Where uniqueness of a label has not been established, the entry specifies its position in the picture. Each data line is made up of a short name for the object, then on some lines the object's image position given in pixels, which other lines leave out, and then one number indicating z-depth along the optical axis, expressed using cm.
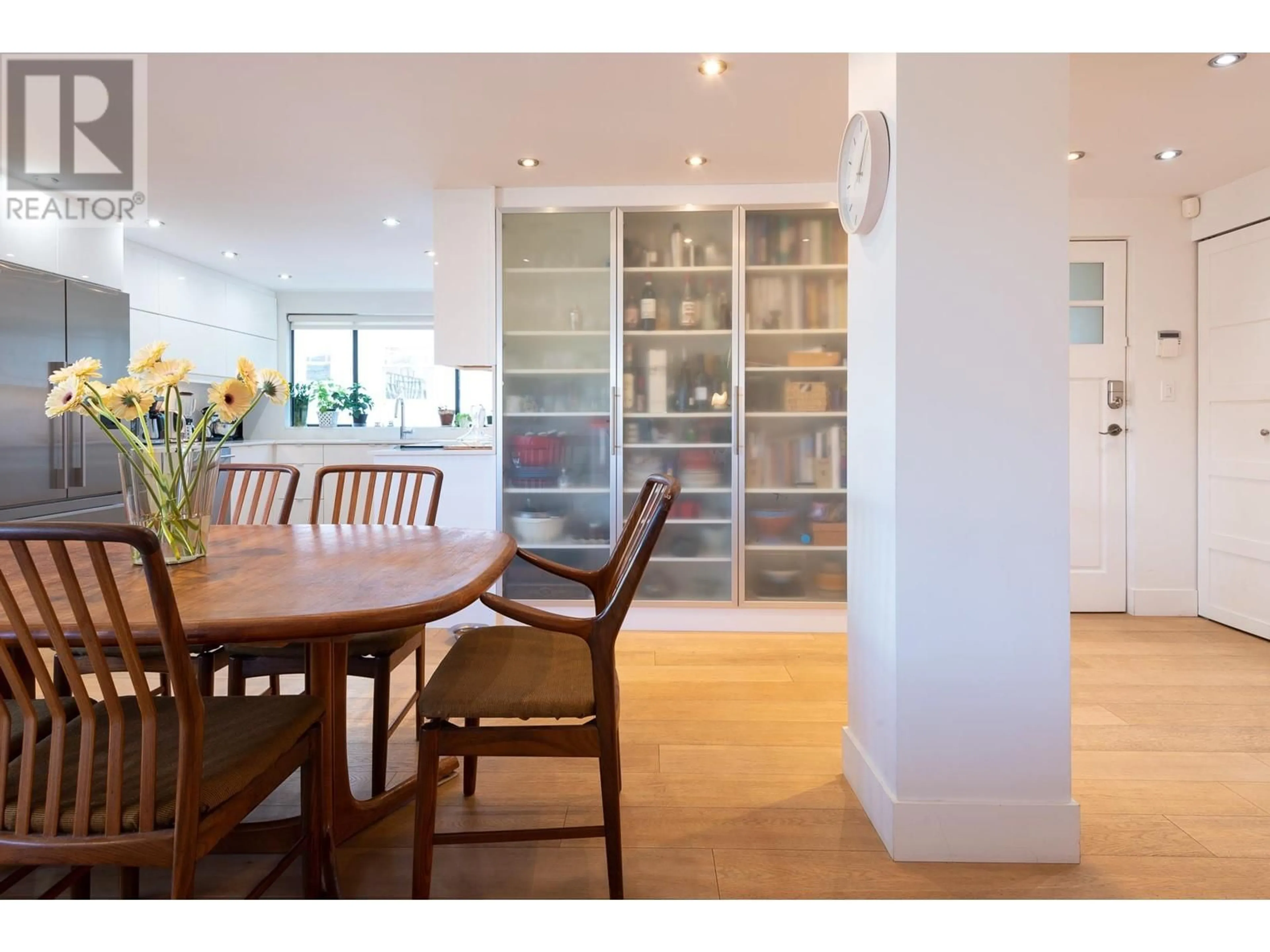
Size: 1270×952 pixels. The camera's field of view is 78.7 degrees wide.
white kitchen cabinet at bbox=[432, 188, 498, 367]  379
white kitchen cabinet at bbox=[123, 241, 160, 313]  468
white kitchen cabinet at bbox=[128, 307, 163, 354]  479
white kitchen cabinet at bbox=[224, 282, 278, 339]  585
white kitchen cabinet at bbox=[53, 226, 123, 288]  349
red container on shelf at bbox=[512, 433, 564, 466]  392
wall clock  177
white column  170
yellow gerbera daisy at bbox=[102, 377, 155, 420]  150
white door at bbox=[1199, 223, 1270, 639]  356
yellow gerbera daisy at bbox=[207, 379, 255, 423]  159
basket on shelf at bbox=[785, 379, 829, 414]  384
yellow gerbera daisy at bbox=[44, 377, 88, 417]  148
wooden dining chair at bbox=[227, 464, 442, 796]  189
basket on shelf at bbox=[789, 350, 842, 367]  383
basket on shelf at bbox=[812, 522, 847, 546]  383
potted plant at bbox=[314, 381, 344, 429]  659
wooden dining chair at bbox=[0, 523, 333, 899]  99
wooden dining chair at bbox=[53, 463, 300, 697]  179
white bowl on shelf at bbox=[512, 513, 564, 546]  393
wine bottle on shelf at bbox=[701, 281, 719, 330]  388
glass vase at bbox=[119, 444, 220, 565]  157
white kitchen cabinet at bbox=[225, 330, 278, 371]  583
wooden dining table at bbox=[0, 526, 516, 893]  112
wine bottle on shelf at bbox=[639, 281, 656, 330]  386
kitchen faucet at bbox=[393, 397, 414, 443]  654
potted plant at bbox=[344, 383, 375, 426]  661
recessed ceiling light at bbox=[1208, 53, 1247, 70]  244
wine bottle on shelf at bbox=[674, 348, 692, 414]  392
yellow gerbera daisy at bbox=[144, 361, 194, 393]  149
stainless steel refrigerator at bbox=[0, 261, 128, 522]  313
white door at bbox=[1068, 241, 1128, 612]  402
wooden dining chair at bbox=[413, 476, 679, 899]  146
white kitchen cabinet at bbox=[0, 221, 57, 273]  320
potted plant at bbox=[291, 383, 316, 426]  652
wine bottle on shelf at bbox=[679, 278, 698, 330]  386
